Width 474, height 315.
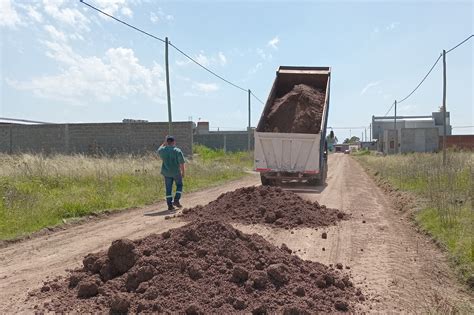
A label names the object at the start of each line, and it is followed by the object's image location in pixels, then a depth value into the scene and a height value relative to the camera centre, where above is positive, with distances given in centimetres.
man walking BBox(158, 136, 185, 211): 1192 -62
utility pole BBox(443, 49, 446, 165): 2275 +185
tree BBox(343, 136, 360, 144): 14794 -106
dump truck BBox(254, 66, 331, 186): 1625 +1
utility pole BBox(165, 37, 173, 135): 2022 +243
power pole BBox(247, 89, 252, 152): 4040 +34
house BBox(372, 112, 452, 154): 5197 -15
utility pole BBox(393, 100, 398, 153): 5534 -70
